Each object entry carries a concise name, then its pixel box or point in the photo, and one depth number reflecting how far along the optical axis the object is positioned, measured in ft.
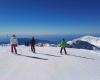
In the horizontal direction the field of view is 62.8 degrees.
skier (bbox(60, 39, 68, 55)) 29.72
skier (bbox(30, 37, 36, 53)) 31.36
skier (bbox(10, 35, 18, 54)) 28.08
